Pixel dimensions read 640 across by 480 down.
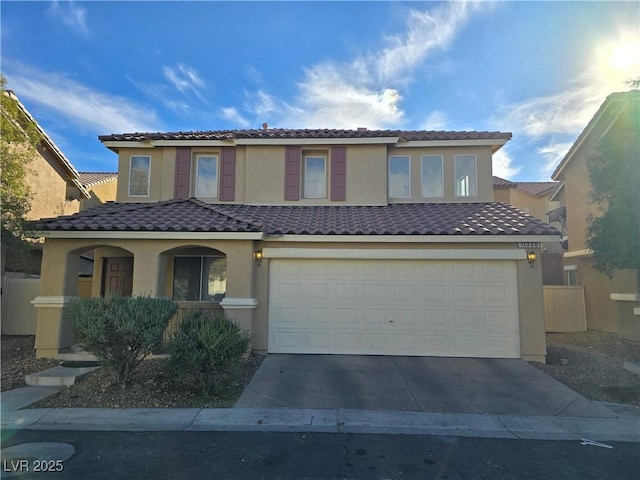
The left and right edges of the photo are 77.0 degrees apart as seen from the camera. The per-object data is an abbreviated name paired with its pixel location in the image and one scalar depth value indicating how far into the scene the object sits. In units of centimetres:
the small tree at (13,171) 905
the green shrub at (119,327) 663
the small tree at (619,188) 810
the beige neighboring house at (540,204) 1814
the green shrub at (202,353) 670
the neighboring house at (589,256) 1209
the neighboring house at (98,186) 2101
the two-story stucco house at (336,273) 964
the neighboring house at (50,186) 1483
